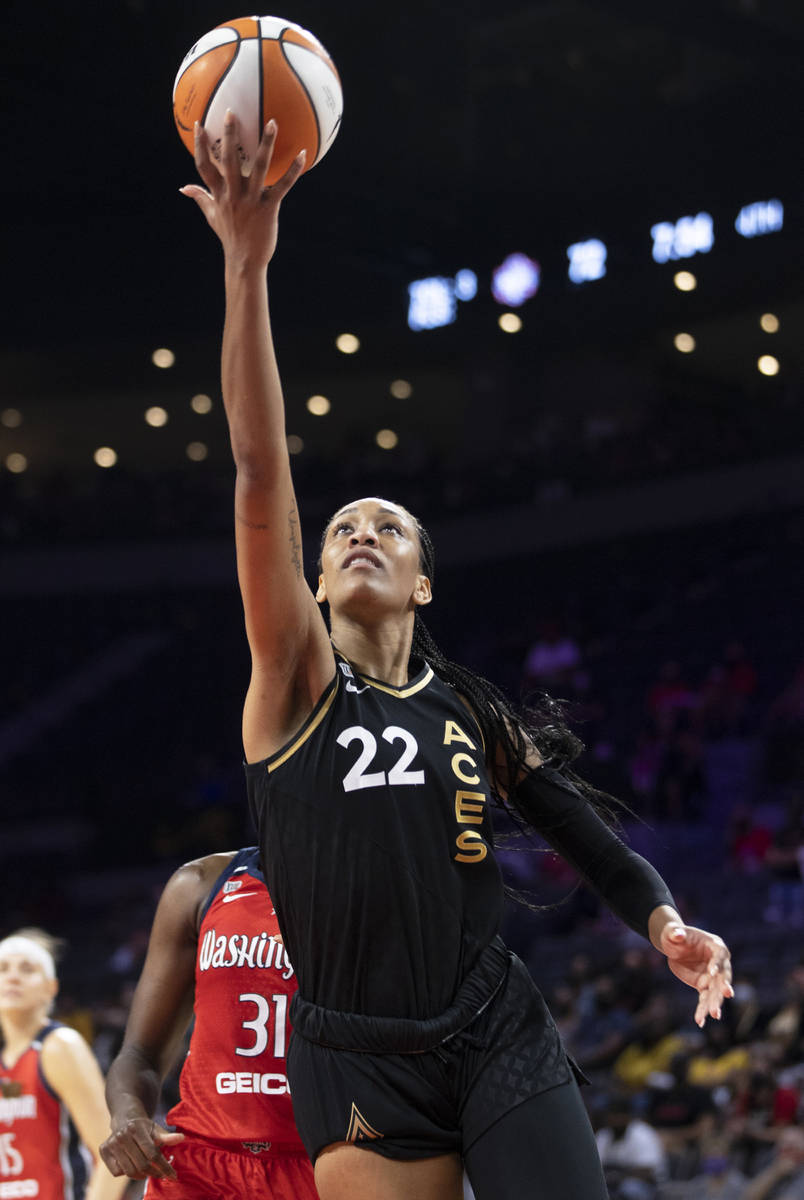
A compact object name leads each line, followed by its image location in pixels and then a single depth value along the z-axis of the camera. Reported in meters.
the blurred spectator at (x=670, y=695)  15.93
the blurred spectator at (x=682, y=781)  14.72
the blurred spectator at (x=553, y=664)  17.22
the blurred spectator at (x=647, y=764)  15.12
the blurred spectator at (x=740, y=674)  15.84
